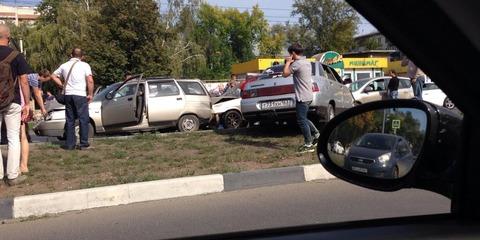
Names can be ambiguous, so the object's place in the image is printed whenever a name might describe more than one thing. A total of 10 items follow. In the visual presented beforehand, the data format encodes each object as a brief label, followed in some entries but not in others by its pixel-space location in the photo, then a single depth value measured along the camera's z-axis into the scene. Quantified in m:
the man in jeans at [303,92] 8.53
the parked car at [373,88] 17.25
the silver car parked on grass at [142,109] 12.56
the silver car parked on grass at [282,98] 9.90
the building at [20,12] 92.16
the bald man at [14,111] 6.65
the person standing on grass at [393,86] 14.72
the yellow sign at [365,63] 41.50
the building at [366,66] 41.38
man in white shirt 8.99
